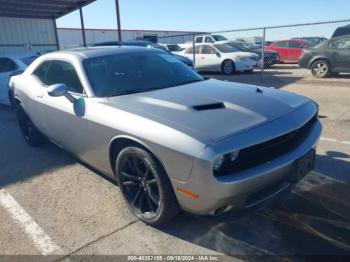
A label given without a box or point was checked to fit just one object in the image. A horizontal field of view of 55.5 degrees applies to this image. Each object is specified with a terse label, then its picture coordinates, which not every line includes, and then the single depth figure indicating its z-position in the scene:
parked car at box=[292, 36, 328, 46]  19.54
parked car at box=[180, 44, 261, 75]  13.43
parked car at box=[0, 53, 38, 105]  7.91
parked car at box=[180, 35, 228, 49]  20.72
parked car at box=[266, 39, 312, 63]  17.64
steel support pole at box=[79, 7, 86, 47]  15.55
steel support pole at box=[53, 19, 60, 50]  17.38
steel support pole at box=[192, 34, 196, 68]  14.14
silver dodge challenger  2.39
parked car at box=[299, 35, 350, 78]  10.82
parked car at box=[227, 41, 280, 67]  15.87
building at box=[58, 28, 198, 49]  35.50
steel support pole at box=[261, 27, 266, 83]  10.88
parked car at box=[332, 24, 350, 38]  12.06
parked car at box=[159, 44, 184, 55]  16.42
